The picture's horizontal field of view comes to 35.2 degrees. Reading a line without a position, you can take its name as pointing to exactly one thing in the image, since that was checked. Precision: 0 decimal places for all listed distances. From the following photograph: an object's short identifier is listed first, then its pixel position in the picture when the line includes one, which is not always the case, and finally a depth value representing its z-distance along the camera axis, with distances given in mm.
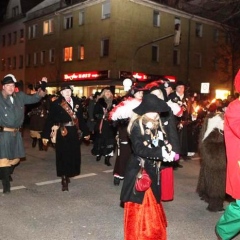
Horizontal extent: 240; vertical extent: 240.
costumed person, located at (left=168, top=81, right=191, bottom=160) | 9086
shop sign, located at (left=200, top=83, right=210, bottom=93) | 18719
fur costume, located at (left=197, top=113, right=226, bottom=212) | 5801
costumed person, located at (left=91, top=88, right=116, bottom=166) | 10117
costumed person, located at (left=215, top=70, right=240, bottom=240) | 4133
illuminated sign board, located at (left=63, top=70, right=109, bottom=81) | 30034
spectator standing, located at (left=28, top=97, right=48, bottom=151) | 12688
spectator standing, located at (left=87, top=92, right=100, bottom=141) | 13008
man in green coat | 6930
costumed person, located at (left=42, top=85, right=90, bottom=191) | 7215
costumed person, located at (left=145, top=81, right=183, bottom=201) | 4840
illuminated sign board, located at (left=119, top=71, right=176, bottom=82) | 29848
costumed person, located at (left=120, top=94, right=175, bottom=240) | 4207
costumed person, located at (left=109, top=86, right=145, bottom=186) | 6285
